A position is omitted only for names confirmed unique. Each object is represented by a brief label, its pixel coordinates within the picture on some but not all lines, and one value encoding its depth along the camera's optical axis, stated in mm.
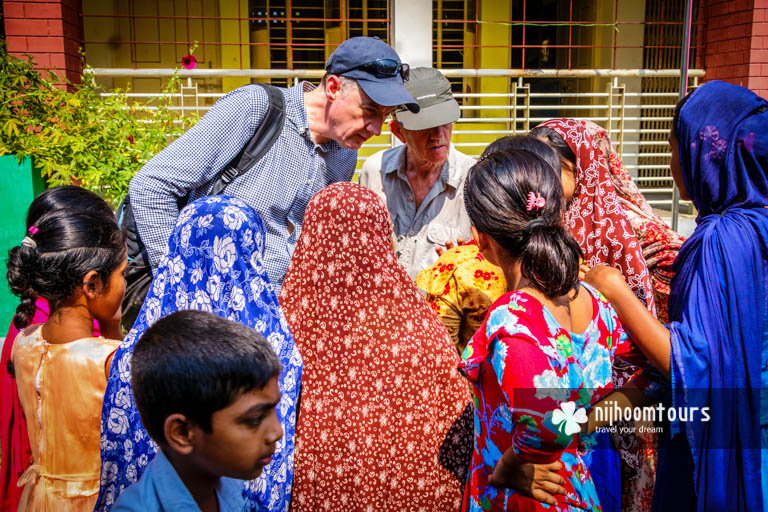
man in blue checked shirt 2490
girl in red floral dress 1600
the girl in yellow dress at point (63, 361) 1951
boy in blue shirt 1351
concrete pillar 6430
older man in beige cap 3393
